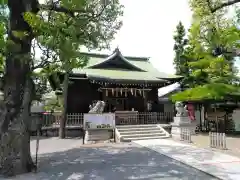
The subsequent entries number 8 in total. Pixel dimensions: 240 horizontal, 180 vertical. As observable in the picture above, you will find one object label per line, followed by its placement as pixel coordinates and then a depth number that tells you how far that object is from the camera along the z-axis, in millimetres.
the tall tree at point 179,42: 27657
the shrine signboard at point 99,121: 11958
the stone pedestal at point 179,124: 12158
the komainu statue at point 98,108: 12344
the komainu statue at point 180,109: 12546
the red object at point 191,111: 15929
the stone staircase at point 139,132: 11971
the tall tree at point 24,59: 6106
